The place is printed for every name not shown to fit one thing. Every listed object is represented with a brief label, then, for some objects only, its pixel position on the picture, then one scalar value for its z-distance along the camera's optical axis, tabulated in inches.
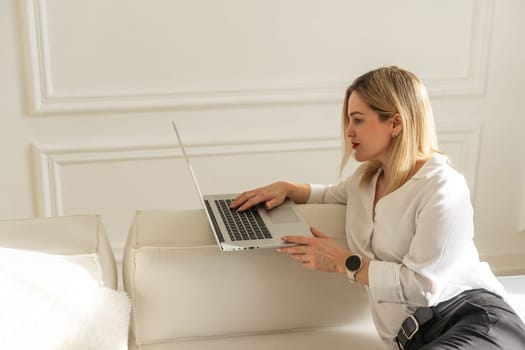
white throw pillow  57.2
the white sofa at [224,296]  66.4
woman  62.4
